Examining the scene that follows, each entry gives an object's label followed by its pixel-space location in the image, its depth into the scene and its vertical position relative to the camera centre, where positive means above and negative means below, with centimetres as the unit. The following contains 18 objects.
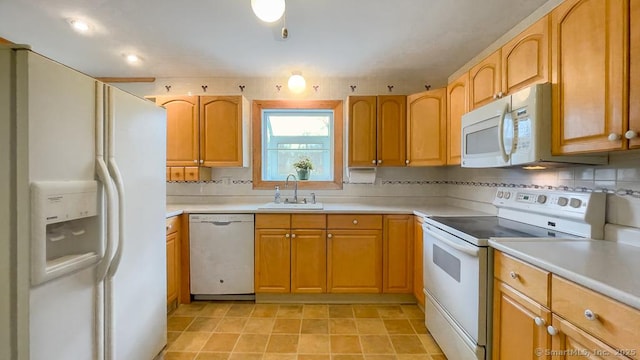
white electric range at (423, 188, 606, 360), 143 -40
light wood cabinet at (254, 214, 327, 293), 252 -68
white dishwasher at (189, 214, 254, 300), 252 -68
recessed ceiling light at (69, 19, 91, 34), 199 +113
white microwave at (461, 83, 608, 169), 143 +26
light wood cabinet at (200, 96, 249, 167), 280 +49
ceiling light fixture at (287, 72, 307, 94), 271 +94
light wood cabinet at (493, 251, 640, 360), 82 -52
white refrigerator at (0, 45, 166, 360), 91 -14
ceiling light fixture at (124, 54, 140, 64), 256 +114
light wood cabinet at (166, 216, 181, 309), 230 -71
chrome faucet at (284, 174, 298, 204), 300 -12
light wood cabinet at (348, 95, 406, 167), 280 +49
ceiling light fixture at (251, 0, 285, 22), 141 +88
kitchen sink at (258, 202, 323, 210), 261 -28
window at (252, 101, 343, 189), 312 +38
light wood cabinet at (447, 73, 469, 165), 224 +56
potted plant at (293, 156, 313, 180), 305 +10
